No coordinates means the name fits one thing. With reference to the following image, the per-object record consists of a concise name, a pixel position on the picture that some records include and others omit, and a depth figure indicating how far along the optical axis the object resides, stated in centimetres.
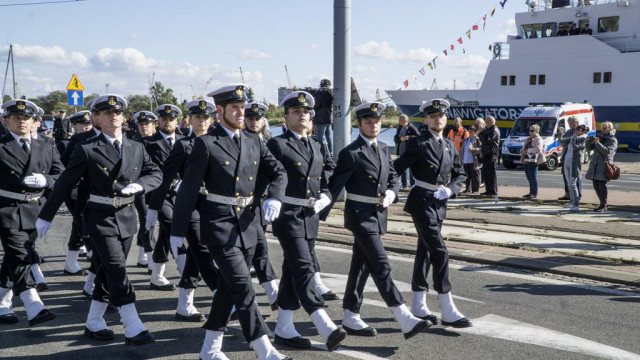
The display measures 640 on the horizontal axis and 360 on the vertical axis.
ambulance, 2475
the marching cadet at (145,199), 801
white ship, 3175
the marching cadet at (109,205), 537
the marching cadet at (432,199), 582
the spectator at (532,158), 1419
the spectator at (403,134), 1565
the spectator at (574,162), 1282
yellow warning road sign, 2184
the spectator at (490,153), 1482
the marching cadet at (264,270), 629
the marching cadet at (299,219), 518
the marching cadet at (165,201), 713
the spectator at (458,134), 1585
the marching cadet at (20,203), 611
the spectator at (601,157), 1241
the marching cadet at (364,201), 556
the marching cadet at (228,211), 462
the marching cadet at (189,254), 575
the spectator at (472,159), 1568
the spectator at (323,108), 1405
